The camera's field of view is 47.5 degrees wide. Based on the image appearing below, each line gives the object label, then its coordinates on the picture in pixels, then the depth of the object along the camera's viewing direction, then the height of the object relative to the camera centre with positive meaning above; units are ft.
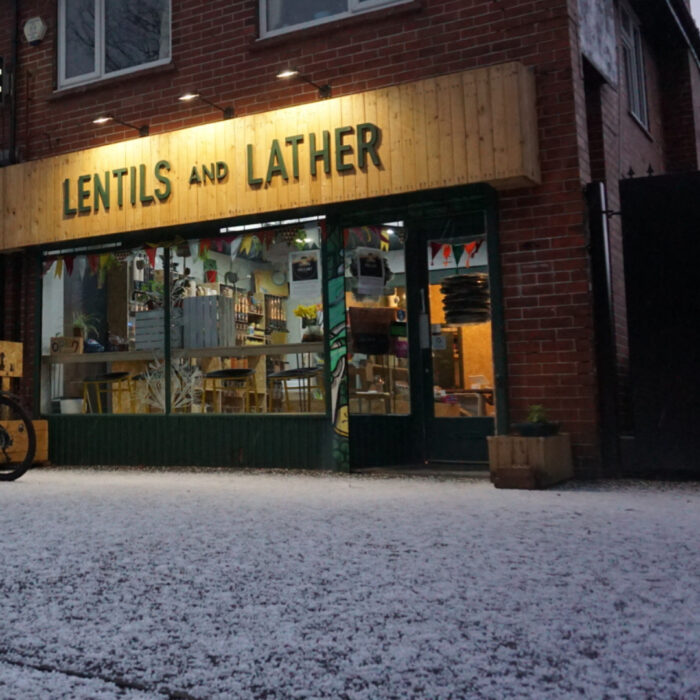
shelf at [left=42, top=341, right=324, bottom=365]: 26.40 +2.15
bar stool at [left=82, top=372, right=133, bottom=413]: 29.58 +0.94
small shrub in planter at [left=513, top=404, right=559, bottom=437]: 20.54 -0.61
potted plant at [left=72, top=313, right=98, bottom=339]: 30.73 +3.53
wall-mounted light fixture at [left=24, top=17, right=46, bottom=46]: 32.27 +15.75
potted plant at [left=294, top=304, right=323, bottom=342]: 26.00 +2.86
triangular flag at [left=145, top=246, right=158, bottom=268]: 29.07 +5.85
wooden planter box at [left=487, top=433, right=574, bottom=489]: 20.03 -1.52
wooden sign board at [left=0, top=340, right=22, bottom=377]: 26.73 +2.04
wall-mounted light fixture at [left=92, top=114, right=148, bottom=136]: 29.04 +10.71
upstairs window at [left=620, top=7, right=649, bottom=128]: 32.04 +13.94
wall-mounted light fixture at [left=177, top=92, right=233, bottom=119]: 26.56 +10.54
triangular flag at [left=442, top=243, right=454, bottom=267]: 26.63 +5.06
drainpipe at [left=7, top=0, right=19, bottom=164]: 32.12 +13.55
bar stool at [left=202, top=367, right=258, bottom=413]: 27.22 +0.90
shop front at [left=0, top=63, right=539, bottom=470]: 23.21 +4.63
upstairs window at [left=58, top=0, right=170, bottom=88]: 30.19 +14.79
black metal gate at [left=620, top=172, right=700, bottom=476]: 21.38 +2.16
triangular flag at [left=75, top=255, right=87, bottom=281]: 30.63 +5.86
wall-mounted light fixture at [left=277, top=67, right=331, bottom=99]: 25.02 +10.52
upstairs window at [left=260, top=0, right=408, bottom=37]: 26.04 +13.42
